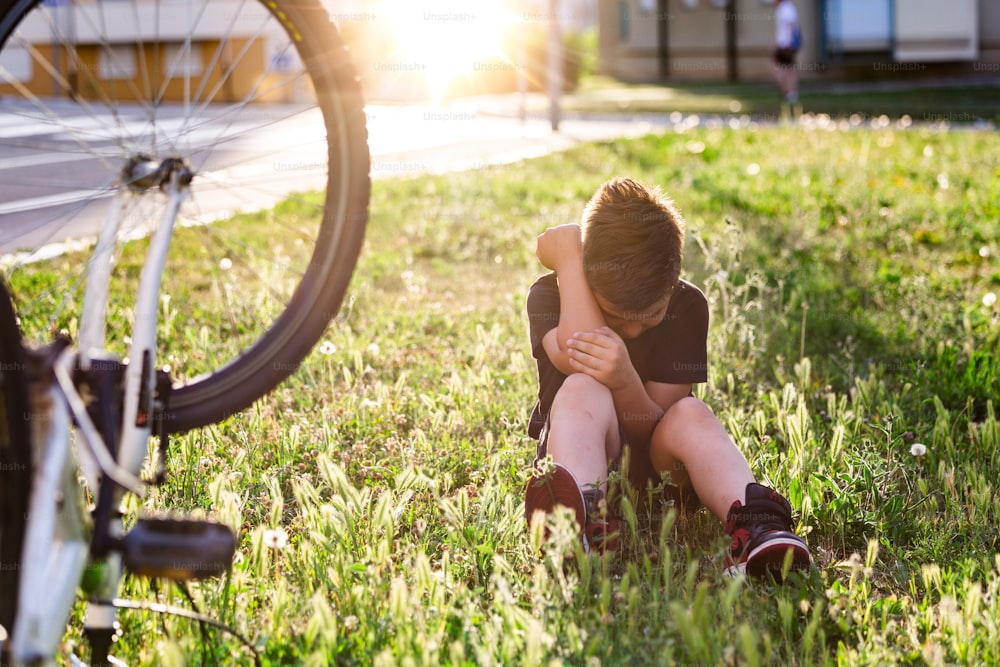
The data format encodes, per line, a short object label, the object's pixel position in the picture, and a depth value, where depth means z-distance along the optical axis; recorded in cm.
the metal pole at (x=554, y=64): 1228
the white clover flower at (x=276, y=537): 205
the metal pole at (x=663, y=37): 2798
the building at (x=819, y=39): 2323
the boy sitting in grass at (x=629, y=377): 237
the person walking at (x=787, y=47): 1803
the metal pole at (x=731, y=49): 2622
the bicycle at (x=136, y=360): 160
